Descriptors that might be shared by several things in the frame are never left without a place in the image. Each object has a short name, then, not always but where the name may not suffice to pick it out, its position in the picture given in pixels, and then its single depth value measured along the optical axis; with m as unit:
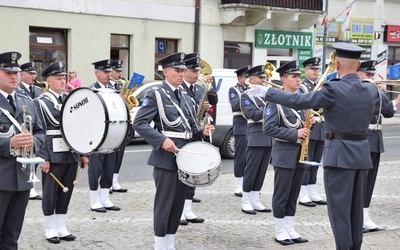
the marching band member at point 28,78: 11.42
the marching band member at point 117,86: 10.52
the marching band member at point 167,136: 6.98
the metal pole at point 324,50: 25.62
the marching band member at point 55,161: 7.78
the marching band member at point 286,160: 7.96
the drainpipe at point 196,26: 25.56
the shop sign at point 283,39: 27.98
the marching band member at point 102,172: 9.53
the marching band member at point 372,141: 8.59
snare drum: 6.73
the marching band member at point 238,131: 10.85
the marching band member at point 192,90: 8.41
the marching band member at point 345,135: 6.18
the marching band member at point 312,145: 10.10
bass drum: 7.41
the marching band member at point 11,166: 6.07
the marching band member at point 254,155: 9.73
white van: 15.12
